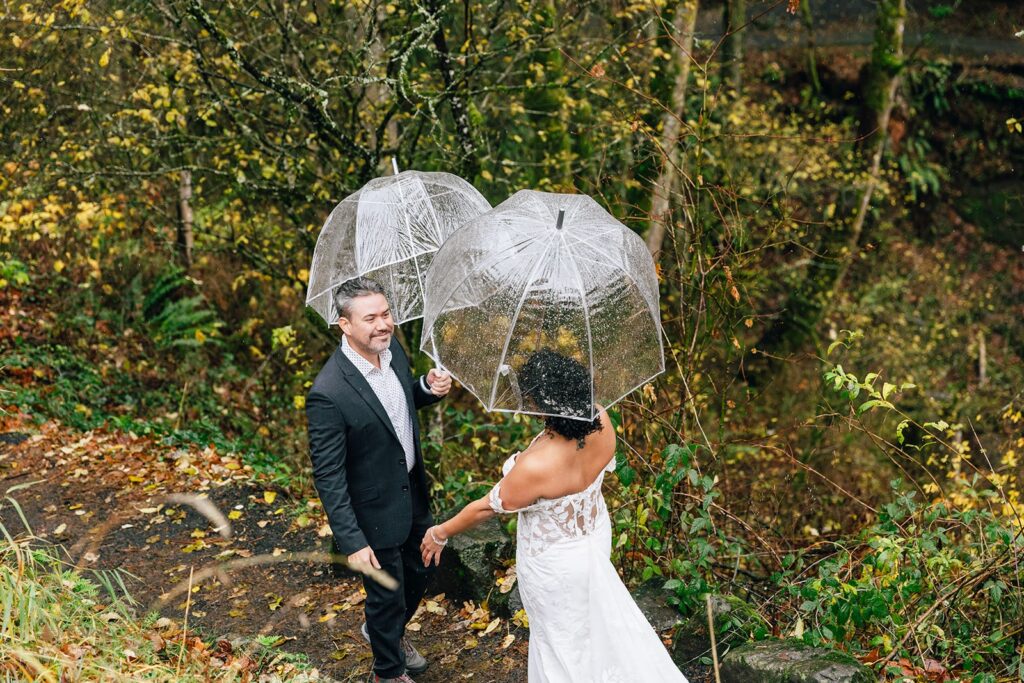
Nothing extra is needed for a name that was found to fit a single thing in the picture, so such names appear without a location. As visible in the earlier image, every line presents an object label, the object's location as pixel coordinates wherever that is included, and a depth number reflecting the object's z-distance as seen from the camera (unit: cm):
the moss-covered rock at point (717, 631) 459
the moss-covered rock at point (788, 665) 373
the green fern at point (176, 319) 1017
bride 345
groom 394
